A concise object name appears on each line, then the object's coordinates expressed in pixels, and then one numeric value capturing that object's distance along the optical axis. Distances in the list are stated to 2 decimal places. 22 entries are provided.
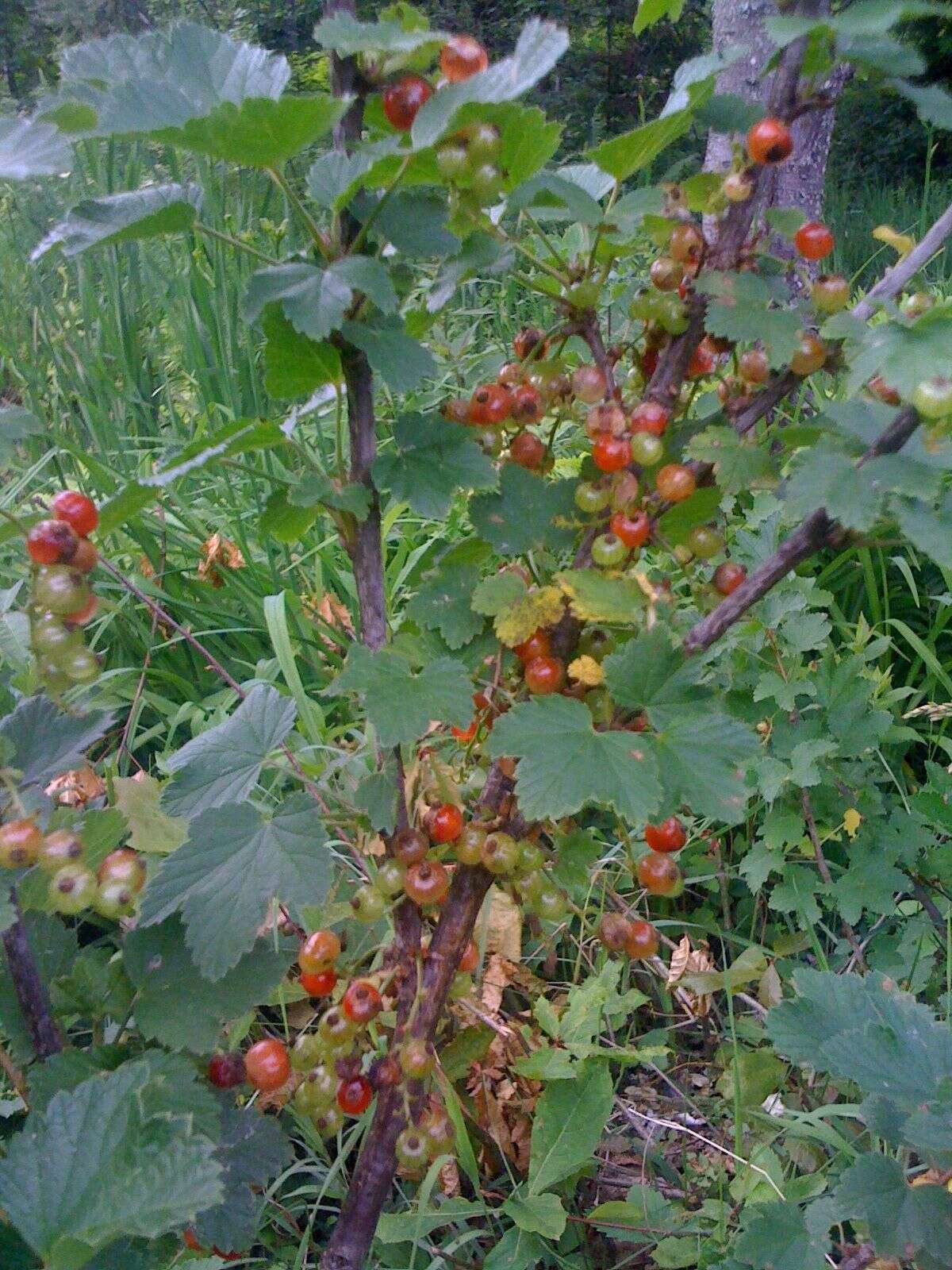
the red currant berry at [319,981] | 0.28
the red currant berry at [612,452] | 0.26
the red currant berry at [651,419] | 0.26
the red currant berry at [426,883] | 0.27
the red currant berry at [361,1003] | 0.27
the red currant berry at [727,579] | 0.28
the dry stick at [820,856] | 0.46
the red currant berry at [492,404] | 0.27
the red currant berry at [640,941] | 0.30
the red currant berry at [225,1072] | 0.29
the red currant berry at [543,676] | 0.27
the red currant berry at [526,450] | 0.29
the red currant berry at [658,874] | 0.29
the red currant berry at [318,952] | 0.27
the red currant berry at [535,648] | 0.28
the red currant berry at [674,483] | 0.26
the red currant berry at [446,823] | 0.28
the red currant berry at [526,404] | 0.27
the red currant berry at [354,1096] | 0.29
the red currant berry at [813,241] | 0.26
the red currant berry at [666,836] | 0.30
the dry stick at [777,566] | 0.24
